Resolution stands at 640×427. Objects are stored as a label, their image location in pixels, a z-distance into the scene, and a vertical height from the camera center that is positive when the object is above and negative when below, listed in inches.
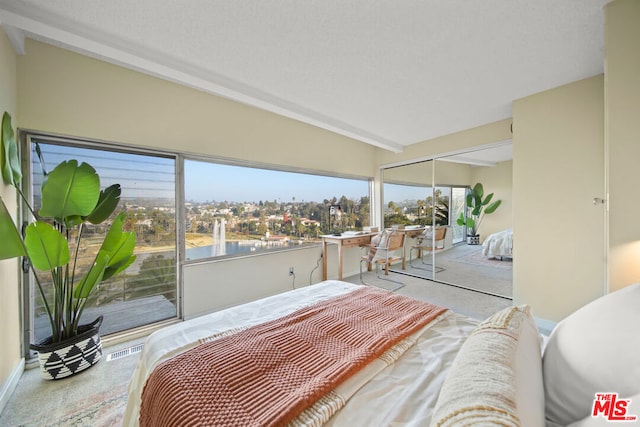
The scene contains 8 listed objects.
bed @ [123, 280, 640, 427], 21.9 -24.9
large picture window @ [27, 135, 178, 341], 79.0 -6.6
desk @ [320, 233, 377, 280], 147.6 -19.9
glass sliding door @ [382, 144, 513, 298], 146.3 +0.7
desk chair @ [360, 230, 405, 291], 155.9 -24.2
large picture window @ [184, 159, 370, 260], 108.3 +2.7
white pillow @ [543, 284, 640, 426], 22.5 -15.9
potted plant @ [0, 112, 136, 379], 60.0 -9.2
